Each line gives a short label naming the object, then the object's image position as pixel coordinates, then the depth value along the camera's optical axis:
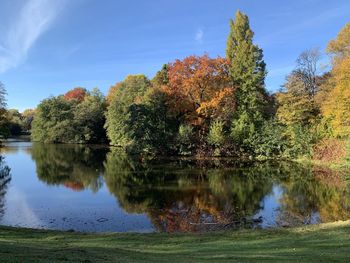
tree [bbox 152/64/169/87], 73.38
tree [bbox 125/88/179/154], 63.16
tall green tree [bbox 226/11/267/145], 59.25
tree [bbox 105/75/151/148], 67.06
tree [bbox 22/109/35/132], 147.12
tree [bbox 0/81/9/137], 43.41
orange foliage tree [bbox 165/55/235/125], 60.19
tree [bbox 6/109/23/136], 137.12
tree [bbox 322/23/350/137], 45.03
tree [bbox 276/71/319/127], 56.07
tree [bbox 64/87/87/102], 134.00
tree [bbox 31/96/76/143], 97.62
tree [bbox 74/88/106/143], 95.12
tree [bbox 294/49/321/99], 60.03
